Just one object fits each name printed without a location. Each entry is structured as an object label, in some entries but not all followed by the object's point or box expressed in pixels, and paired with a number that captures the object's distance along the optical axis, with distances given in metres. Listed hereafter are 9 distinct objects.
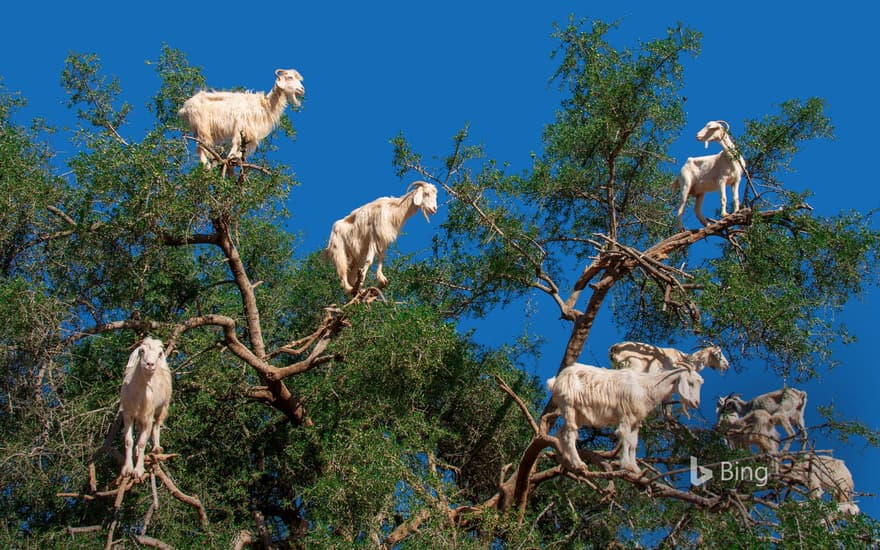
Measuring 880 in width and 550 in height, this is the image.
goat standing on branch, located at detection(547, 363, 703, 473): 11.33
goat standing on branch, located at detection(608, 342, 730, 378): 12.41
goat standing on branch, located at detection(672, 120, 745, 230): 14.10
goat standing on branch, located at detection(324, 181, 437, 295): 13.62
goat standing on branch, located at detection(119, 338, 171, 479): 10.82
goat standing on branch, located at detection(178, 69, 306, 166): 13.90
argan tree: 12.29
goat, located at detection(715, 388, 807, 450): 12.70
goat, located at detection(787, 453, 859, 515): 10.93
